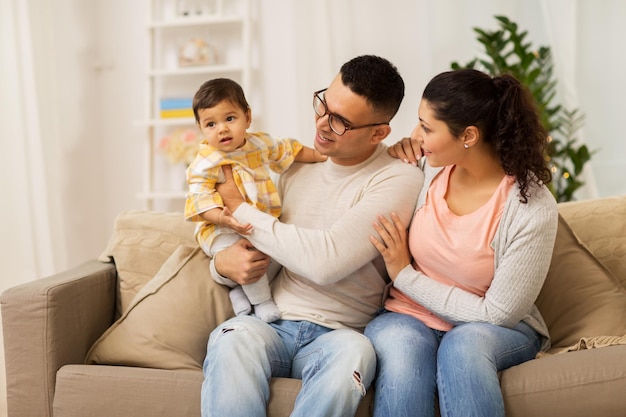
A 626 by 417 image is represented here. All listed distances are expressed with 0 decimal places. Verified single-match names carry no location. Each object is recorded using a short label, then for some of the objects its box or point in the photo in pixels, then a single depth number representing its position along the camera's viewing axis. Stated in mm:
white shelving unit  4027
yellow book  4074
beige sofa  1669
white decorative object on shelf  4066
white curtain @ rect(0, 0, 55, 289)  3502
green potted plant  3419
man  1690
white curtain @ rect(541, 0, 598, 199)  3635
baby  1943
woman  1621
